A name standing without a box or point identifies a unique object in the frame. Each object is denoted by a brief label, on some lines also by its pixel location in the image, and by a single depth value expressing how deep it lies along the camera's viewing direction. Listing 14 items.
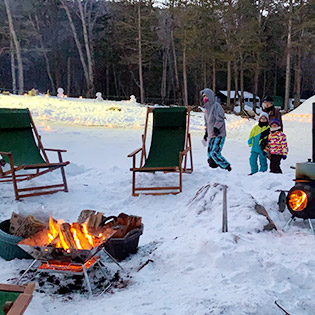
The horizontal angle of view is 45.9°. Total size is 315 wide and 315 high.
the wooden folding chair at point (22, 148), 5.02
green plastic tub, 3.16
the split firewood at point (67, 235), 2.72
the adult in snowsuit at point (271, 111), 5.99
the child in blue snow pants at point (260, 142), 5.97
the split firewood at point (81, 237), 2.79
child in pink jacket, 5.81
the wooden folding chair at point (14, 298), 1.78
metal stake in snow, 3.21
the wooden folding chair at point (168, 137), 5.47
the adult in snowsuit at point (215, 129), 6.13
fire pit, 2.66
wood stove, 3.54
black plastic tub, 3.20
